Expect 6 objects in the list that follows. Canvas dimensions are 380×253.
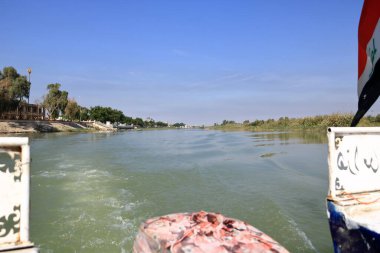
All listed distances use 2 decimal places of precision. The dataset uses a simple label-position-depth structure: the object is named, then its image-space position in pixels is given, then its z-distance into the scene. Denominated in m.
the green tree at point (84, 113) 101.27
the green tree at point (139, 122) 147.24
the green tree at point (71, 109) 79.19
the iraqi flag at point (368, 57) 3.19
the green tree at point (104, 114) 101.50
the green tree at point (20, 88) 58.06
